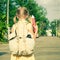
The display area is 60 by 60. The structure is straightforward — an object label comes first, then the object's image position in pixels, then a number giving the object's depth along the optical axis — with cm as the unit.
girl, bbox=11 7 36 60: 300
